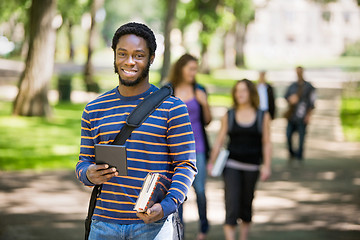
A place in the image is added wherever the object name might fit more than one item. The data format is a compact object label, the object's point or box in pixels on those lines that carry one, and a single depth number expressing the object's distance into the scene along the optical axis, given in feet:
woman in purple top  33.46
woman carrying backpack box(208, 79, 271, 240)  31.69
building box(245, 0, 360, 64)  559.65
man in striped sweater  15.32
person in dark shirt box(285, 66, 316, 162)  62.30
